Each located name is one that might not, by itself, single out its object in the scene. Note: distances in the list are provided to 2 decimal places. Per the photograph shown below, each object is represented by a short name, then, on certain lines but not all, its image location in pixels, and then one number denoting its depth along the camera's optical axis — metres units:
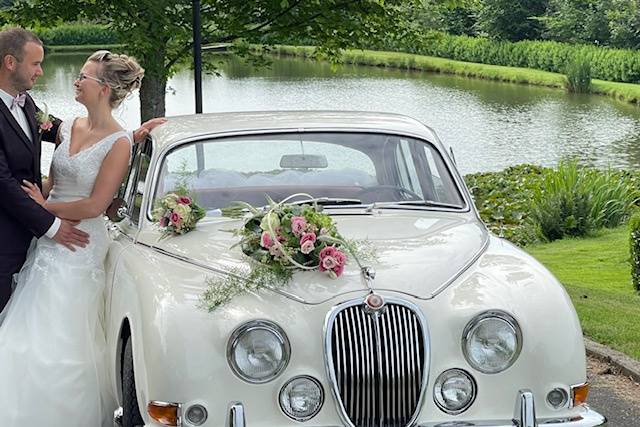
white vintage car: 4.25
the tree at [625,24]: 50.09
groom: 5.32
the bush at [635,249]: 10.56
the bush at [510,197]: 15.93
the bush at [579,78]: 46.12
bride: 5.12
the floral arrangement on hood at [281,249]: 4.52
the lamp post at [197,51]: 10.77
